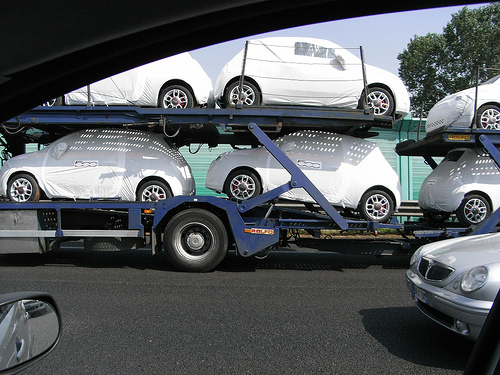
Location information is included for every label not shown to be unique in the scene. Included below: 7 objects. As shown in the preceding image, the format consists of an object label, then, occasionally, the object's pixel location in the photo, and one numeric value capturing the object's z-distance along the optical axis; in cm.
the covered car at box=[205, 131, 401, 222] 757
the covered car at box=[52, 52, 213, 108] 772
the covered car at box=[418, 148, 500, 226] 755
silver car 352
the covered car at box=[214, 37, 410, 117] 772
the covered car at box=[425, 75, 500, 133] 759
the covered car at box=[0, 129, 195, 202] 782
